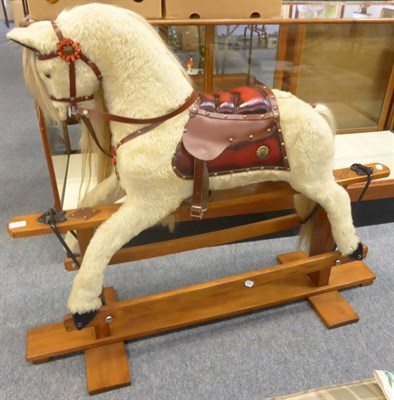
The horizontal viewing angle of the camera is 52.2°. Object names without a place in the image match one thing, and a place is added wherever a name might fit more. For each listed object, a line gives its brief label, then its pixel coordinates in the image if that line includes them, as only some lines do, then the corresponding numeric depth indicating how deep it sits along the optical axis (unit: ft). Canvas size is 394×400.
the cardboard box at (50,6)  4.00
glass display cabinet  4.90
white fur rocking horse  2.91
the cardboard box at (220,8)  4.43
